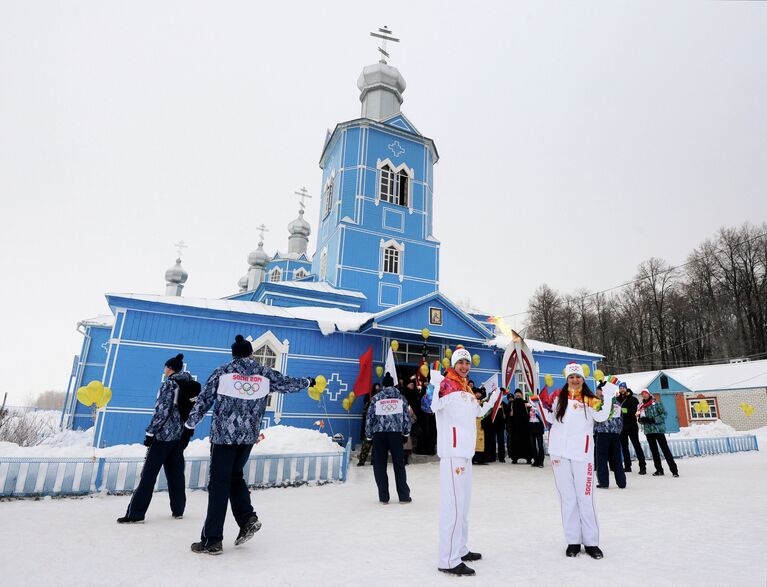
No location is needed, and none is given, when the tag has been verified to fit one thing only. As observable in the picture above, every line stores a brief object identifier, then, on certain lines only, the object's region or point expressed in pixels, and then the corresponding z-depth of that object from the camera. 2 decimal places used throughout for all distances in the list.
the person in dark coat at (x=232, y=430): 4.00
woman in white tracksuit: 4.05
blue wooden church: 11.91
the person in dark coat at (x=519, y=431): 11.90
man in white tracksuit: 3.62
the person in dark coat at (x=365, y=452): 10.62
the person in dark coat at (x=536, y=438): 11.02
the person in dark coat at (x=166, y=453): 5.07
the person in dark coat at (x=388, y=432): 6.62
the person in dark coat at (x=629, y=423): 9.74
